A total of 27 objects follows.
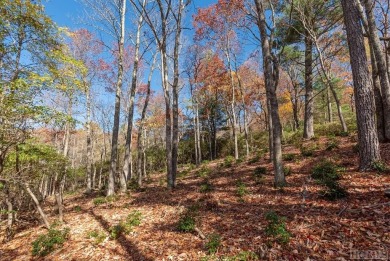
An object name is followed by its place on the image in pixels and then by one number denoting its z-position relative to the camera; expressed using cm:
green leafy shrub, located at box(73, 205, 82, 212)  965
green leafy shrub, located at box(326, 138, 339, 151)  1035
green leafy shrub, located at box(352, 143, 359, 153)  883
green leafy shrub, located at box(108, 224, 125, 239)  585
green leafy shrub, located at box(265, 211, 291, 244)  408
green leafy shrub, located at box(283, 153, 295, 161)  1068
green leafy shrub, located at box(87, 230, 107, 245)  574
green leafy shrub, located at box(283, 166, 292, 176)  842
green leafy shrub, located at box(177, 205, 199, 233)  534
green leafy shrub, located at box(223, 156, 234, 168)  1401
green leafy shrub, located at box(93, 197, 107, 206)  1015
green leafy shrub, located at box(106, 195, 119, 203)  1022
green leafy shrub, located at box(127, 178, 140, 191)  1296
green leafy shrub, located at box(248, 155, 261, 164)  1279
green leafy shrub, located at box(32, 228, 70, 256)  572
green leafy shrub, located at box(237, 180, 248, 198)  733
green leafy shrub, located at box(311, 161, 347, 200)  550
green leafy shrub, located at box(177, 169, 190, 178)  1488
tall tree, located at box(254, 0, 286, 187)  726
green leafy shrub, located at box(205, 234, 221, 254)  427
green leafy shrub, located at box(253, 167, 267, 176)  955
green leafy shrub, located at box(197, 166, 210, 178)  1265
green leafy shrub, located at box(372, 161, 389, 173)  606
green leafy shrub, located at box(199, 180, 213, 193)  865
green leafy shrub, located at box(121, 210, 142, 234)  608
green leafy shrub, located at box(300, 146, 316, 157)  1045
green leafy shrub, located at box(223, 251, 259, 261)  382
